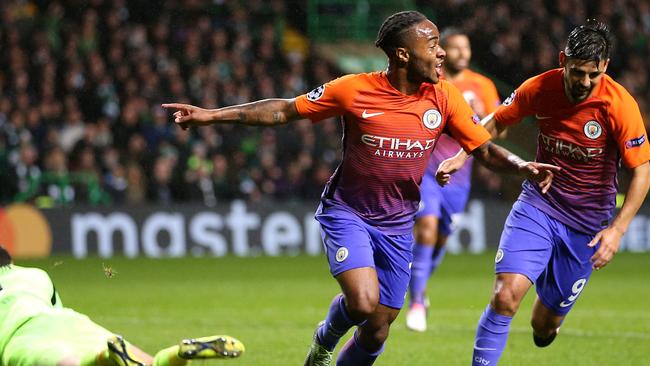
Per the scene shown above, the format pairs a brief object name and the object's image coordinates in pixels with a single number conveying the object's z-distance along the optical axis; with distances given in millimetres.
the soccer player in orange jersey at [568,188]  14078
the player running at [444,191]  21203
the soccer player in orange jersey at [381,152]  13836
